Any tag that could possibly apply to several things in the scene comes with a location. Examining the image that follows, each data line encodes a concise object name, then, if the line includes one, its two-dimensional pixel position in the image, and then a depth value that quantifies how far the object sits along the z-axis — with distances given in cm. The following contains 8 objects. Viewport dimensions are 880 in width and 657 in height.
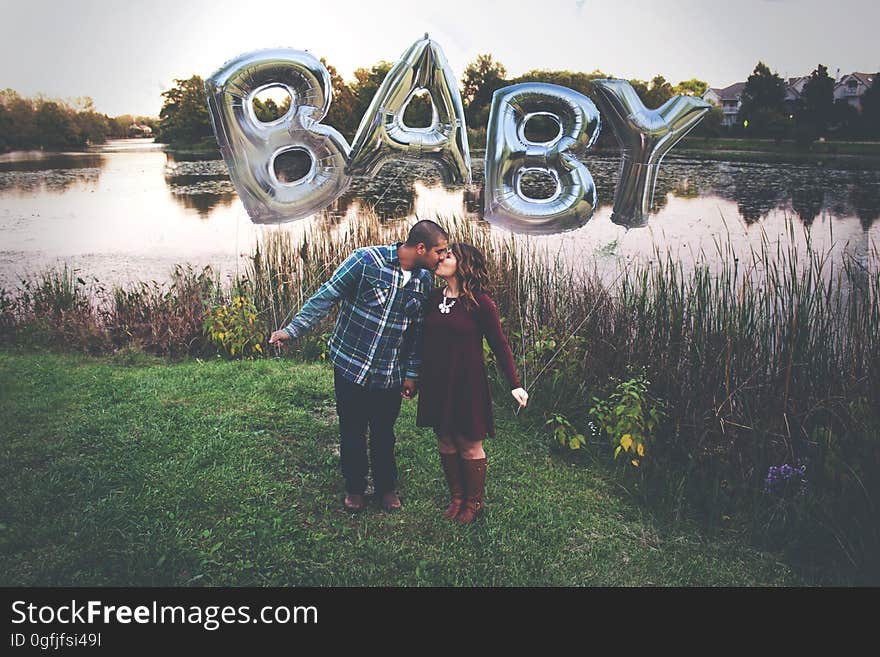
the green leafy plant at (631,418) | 437
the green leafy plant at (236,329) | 625
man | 336
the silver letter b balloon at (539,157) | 484
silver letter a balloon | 475
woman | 335
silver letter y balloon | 491
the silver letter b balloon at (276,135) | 465
